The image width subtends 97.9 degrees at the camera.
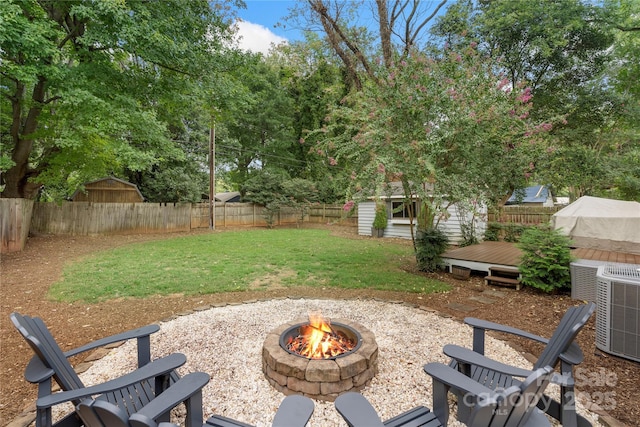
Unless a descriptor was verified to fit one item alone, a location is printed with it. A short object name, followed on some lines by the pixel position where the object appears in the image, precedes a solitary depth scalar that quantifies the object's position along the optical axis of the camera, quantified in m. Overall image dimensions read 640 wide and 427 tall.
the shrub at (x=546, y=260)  4.62
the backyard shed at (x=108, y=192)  12.87
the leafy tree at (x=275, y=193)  16.61
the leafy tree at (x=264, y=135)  20.56
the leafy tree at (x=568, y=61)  8.87
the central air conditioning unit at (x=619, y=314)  2.79
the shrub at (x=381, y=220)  12.68
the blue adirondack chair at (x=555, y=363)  1.77
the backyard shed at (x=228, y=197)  24.82
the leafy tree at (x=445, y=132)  4.63
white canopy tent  6.68
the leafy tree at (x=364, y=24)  7.97
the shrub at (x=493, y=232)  9.68
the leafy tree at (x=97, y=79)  5.94
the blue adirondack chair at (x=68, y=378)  1.51
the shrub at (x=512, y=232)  9.32
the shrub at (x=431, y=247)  6.39
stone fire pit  2.17
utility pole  14.35
